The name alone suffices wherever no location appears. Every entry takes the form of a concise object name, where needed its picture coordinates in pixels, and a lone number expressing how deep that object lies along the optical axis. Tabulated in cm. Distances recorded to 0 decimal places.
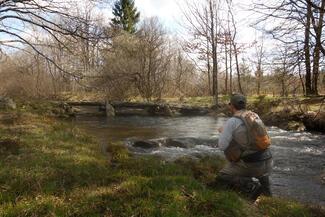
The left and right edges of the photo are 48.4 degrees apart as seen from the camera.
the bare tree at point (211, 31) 3575
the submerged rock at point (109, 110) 2750
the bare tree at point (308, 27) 1046
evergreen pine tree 4881
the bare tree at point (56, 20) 1095
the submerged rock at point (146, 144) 1211
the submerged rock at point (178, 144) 1251
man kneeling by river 565
